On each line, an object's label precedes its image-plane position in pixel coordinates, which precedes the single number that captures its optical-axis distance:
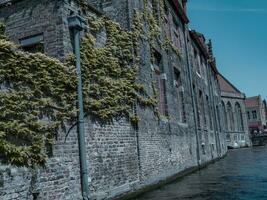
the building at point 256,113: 71.81
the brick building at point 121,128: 7.62
